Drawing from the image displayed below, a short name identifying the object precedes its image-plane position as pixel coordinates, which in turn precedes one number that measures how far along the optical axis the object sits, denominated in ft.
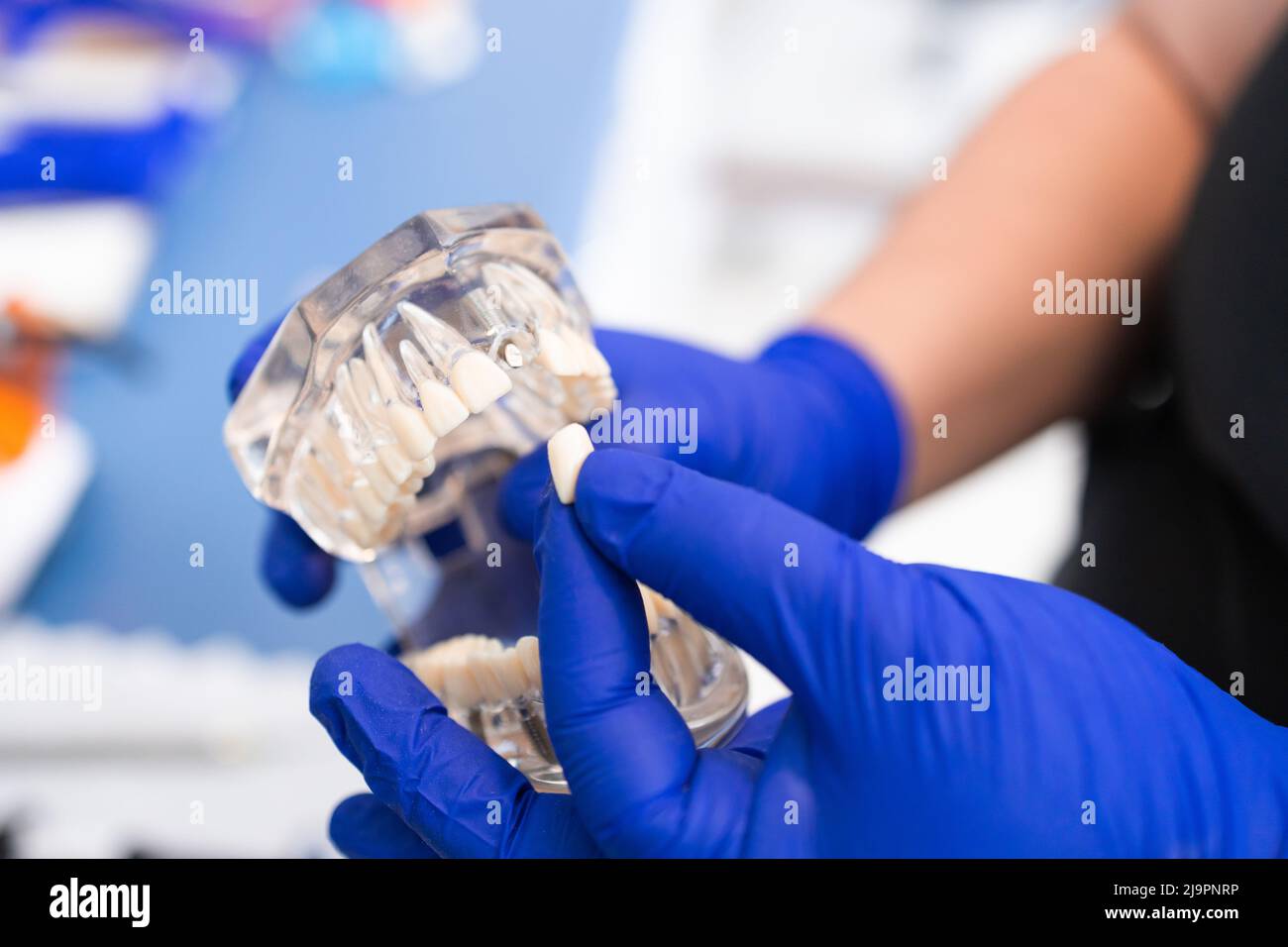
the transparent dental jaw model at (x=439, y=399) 1.19
